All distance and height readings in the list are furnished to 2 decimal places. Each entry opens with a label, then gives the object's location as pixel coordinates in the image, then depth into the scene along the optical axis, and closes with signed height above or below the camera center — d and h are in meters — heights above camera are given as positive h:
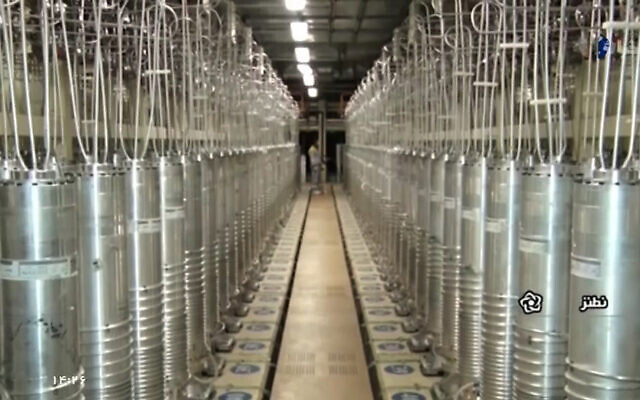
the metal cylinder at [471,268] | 3.62 -0.68
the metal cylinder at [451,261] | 4.19 -0.73
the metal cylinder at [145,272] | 3.16 -0.59
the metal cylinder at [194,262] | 4.13 -0.73
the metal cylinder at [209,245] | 4.64 -0.71
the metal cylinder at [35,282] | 2.14 -0.43
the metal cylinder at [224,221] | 5.25 -0.63
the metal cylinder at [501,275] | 3.08 -0.59
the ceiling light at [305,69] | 14.51 +1.41
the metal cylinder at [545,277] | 2.68 -0.52
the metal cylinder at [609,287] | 2.05 -0.43
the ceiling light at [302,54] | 11.86 +1.40
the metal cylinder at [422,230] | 5.10 -0.67
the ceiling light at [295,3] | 7.31 +1.36
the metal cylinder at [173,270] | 3.68 -0.68
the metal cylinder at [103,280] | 2.69 -0.54
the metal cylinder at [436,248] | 4.67 -0.73
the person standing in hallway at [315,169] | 20.84 -0.91
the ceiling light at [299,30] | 9.30 +1.40
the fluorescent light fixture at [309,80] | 16.72 +1.37
